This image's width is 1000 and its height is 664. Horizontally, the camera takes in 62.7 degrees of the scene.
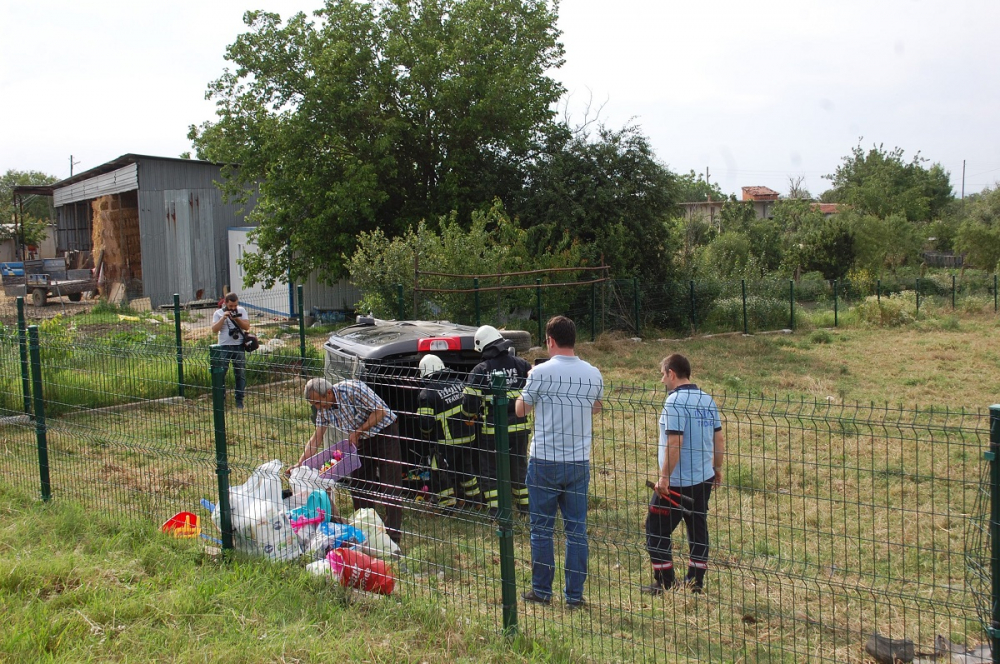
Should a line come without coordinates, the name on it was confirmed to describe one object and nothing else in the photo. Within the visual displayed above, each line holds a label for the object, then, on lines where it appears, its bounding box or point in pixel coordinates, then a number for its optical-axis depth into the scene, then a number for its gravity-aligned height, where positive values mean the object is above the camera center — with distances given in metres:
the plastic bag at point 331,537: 4.71 -1.58
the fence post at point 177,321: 11.92 -0.76
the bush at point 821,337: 18.60 -1.88
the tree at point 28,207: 42.59 +5.06
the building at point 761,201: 62.88 +4.80
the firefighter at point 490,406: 5.79 -1.05
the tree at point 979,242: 37.53 +0.41
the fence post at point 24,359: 6.52 -0.69
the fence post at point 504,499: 3.86 -1.12
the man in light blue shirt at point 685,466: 4.68 -1.22
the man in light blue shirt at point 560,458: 4.55 -1.11
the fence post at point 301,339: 12.71 -1.12
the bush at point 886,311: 21.34 -1.53
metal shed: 28.73 +1.59
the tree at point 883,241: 34.09 +0.52
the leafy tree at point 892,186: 50.28 +4.44
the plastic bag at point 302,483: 5.03 -1.33
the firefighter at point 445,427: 5.56 -1.20
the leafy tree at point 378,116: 21.70 +4.01
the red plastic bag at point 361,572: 4.52 -1.70
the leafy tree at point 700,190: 65.38 +5.46
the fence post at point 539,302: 15.77 -0.82
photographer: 10.55 -0.73
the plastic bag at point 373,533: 4.73 -1.57
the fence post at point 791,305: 20.53 -1.27
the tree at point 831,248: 33.72 +0.25
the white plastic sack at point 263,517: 4.93 -1.51
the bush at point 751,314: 20.63 -1.46
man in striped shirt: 4.93 -1.00
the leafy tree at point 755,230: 37.06 +1.21
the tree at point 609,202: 20.39 +1.47
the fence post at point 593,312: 17.86 -1.14
